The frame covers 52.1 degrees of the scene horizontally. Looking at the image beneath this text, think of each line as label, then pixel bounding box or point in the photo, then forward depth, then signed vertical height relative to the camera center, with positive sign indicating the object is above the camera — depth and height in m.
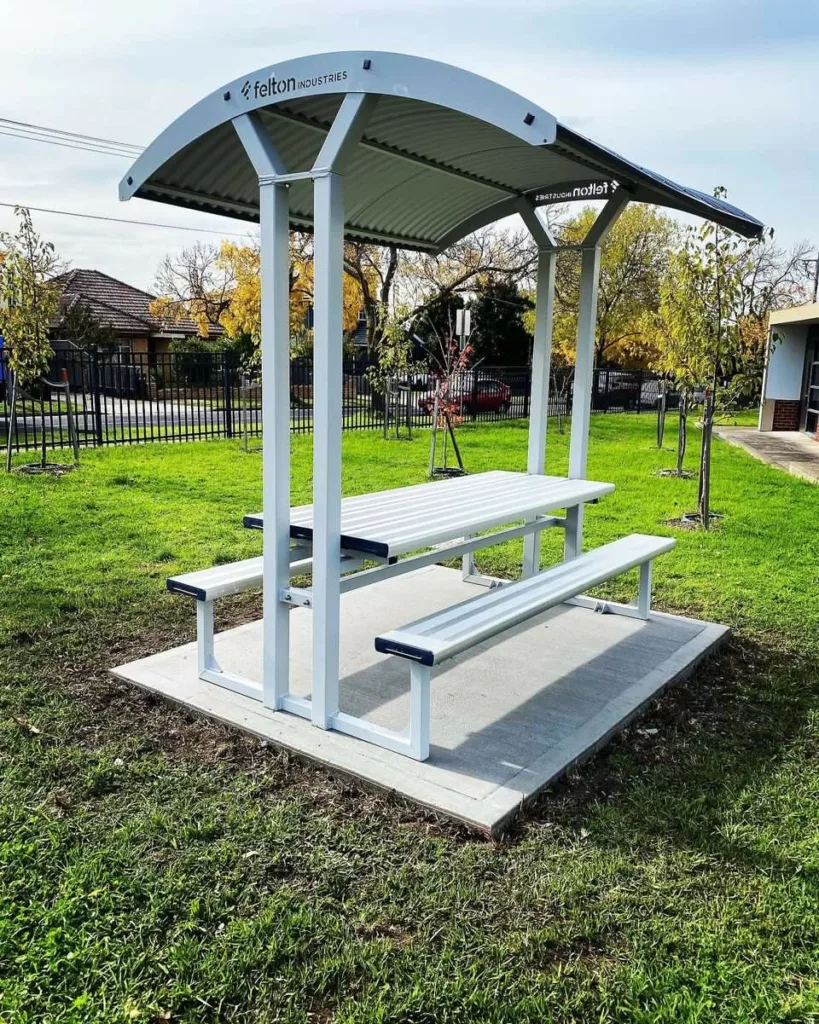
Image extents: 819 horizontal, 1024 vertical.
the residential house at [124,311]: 35.47 +2.44
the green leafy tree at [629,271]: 28.80 +3.67
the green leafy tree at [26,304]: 10.94 +0.80
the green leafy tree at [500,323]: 28.81 +1.80
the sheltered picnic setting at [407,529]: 3.34 -0.74
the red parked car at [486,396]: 21.62 -0.57
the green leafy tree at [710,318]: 8.05 +0.60
